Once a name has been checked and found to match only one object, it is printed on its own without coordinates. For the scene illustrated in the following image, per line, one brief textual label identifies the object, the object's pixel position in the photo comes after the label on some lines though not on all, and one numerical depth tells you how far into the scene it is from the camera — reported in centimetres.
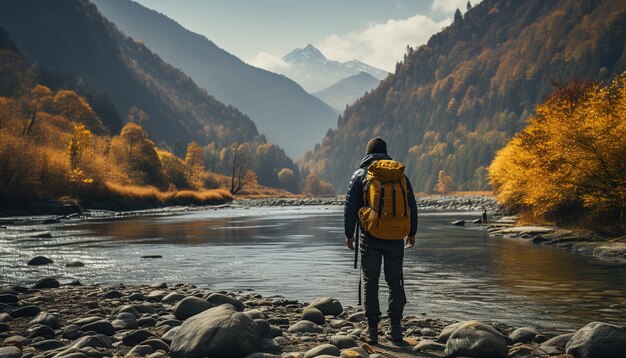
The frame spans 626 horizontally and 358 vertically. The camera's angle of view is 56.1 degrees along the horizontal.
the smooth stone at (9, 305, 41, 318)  1302
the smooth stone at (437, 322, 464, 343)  1074
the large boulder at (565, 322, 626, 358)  948
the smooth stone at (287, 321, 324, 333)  1169
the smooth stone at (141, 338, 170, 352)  1010
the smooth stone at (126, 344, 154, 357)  962
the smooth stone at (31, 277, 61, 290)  1789
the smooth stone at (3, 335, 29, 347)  1023
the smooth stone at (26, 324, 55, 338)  1107
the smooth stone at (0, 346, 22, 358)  932
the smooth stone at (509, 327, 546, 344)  1095
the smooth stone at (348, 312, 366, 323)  1299
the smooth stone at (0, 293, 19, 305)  1445
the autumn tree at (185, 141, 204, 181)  14238
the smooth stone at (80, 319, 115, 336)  1139
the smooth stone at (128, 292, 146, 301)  1564
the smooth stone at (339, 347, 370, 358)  906
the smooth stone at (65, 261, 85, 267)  2391
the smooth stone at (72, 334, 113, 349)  1014
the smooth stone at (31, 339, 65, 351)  1015
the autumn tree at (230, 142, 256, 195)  15600
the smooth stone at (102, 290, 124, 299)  1606
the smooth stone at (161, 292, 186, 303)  1524
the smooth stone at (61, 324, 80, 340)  1112
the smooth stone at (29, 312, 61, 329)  1190
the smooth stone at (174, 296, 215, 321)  1288
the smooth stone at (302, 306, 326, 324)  1262
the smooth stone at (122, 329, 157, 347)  1066
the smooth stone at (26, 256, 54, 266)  2470
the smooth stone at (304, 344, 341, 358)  917
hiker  1005
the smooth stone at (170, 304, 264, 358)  916
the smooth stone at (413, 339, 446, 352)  999
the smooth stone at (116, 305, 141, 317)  1338
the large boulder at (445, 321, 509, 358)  963
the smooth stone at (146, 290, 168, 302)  1561
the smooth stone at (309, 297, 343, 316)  1370
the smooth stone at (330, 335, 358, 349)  1009
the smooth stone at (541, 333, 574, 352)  1047
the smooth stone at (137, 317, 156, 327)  1239
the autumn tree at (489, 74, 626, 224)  3269
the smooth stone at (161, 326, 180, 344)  1063
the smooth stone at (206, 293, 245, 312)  1376
